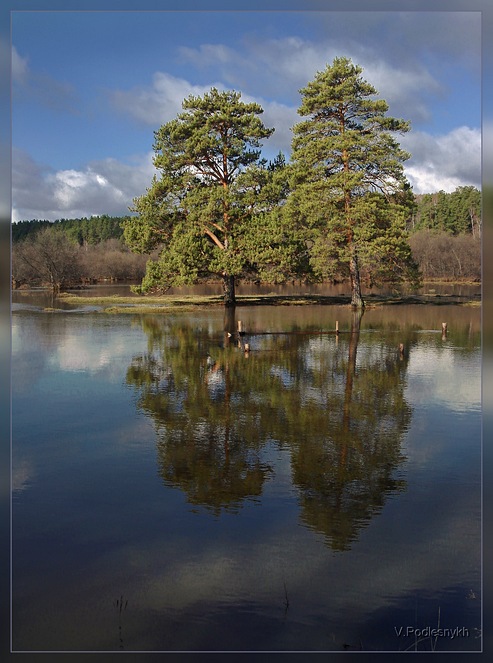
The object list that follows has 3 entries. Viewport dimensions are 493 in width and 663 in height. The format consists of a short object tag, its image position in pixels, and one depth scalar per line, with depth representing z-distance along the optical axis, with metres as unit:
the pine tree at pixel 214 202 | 52.75
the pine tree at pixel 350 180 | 51.19
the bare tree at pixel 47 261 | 83.31
